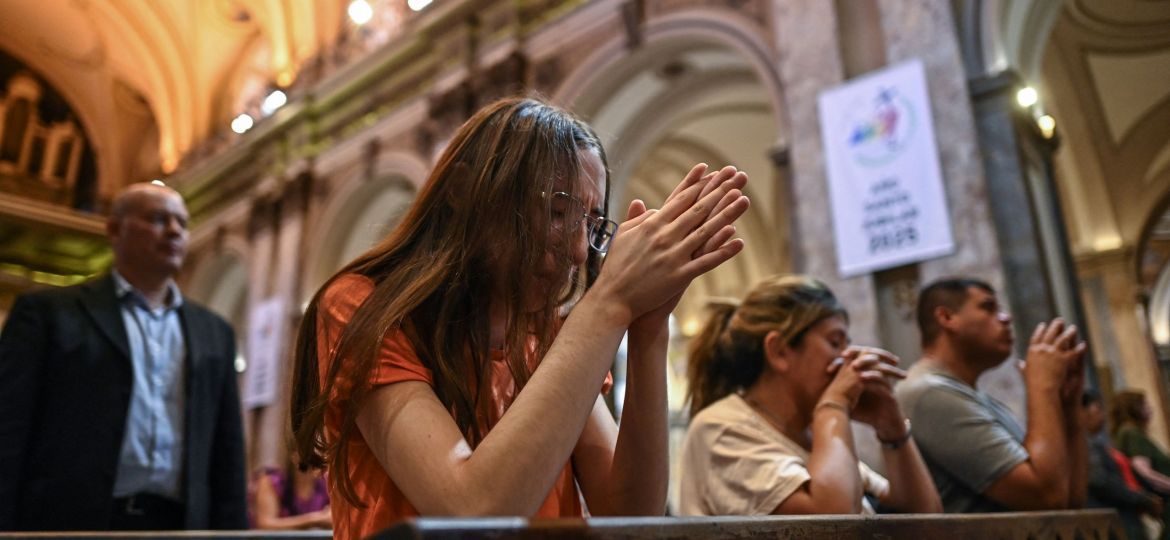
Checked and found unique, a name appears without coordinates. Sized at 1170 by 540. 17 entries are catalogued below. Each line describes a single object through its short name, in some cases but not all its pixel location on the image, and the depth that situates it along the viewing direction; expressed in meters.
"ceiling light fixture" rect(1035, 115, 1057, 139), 5.19
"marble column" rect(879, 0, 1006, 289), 4.45
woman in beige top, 1.72
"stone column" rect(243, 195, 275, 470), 10.23
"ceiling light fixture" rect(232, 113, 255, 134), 11.66
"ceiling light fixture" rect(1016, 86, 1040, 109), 4.84
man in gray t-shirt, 2.02
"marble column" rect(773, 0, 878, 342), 4.85
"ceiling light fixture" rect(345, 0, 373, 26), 10.09
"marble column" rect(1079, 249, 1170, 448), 9.40
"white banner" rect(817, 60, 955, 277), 4.61
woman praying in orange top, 0.88
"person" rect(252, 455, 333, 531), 4.20
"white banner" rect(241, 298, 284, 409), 9.51
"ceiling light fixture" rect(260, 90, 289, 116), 11.02
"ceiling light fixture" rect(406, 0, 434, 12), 9.17
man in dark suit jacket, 2.14
